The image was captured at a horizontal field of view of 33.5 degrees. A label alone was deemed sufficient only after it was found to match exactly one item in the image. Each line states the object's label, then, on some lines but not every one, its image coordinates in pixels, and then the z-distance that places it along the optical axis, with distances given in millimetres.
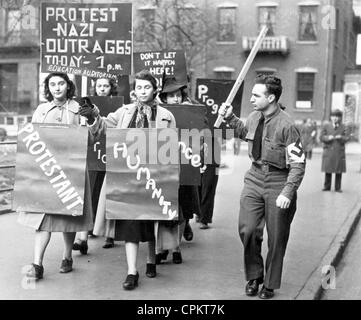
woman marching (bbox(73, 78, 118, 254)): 6324
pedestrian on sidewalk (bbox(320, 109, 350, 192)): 12727
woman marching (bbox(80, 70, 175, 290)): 5117
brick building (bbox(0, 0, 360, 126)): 32156
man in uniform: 4750
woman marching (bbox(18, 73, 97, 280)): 5227
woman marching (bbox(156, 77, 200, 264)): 5461
